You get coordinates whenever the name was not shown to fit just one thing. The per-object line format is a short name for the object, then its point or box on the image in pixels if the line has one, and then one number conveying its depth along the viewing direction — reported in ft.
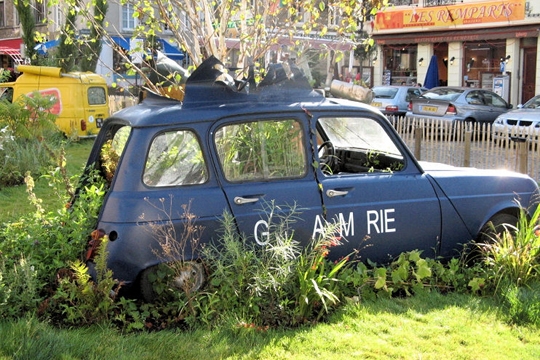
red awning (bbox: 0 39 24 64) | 136.56
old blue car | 15.29
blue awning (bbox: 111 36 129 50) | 109.81
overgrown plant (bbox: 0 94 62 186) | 35.76
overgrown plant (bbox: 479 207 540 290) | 17.10
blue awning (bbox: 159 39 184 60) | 107.55
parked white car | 54.70
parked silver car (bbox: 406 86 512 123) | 62.49
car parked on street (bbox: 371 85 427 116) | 68.54
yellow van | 57.16
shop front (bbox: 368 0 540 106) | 89.81
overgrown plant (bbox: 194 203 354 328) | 14.90
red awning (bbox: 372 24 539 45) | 88.74
